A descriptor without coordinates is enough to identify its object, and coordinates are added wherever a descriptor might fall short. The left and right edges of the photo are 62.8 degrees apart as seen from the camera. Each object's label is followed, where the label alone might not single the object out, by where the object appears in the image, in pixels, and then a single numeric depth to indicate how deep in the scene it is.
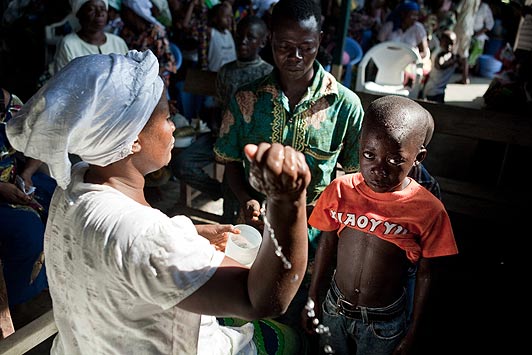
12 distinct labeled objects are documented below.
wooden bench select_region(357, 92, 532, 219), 3.21
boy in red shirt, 1.77
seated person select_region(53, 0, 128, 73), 4.04
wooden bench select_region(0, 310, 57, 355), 1.77
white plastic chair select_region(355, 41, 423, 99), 5.79
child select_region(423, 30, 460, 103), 6.69
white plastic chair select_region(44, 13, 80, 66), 5.11
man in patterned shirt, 2.28
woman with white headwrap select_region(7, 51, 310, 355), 1.01
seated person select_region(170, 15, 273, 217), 3.94
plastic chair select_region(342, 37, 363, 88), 7.04
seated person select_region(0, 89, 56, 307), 2.78
